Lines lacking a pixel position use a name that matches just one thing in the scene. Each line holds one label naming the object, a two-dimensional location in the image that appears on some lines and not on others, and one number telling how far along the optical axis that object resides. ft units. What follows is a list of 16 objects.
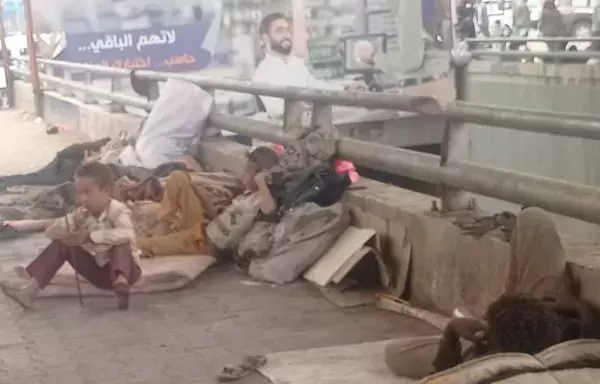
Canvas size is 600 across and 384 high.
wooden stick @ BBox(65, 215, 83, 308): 18.93
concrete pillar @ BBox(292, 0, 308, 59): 58.23
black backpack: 20.77
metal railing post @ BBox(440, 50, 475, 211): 18.25
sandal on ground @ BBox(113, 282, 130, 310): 18.75
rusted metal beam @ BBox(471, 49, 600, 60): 41.34
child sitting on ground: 18.89
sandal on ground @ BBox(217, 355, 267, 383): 14.73
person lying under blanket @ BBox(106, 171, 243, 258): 22.16
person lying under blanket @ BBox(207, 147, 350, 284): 20.11
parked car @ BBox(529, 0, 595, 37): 63.72
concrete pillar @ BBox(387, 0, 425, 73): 60.18
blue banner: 56.34
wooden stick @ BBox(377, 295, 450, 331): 16.98
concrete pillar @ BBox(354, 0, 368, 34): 59.62
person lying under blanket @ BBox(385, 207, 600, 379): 12.14
